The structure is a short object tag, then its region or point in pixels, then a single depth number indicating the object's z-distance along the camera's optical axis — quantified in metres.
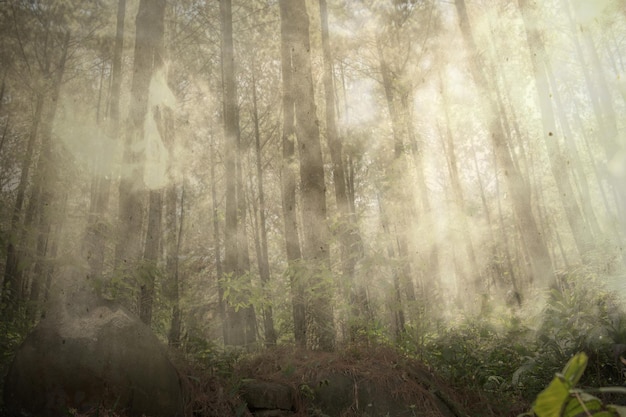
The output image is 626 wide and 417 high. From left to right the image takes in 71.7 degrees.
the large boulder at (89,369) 4.30
